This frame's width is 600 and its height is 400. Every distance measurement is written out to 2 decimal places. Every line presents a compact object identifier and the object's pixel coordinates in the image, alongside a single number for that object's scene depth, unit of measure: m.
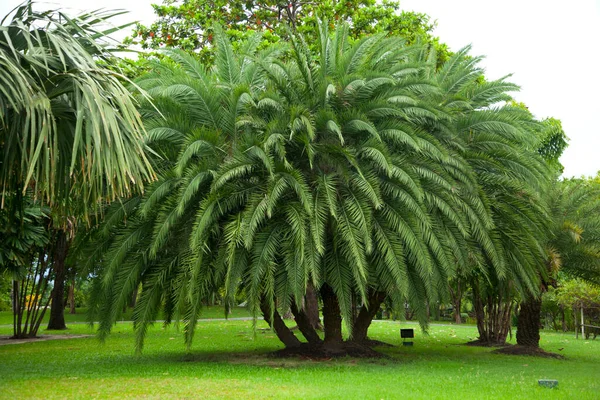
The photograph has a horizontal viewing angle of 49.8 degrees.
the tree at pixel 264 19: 23.44
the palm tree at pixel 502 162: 15.47
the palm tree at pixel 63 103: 7.84
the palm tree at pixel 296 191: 13.11
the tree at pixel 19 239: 15.80
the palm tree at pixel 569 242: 17.69
